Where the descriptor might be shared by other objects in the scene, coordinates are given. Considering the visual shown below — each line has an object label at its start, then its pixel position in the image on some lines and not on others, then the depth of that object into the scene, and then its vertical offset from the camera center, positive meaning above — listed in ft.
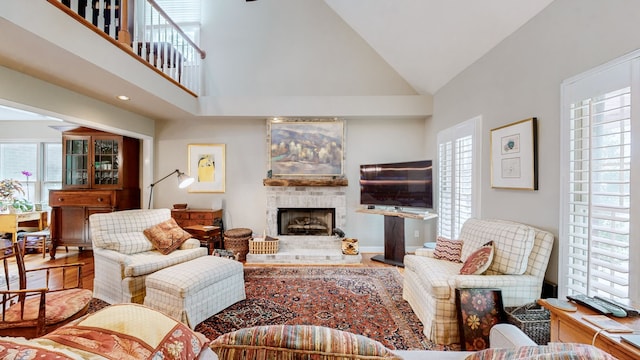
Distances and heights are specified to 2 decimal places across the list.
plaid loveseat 6.66 -2.52
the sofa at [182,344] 2.21 -1.58
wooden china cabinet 13.79 -0.16
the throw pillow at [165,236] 9.94 -2.18
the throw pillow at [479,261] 7.01 -2.14
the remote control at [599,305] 4.31 -2.09
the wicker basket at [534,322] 5.89 -3.15
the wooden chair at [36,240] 13.85 -3.24
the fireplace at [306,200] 15.20 -1.06
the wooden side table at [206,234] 12.89 -2.63
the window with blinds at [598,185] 5.16 -0.02
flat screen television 12.21 -0.10
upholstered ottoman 7.29 -3.22
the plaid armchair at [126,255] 8.45 -2.71
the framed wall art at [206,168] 15.79 +0.77
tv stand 13.14 -2.80
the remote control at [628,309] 4.32 -2.08
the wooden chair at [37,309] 5.16 -2.80
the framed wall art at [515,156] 7.48 +0.86
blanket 2.26 -1.66
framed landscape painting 15.16 +2.01
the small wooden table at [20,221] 13.50 -2.30
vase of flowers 14.90 -0.90
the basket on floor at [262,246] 13.76 -3.42
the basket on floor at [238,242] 13.79 -3.26
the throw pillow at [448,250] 8.87 -2.31
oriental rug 7.47 -4.19
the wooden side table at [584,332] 3.59 -2.28
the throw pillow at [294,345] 2.23 -1.42
